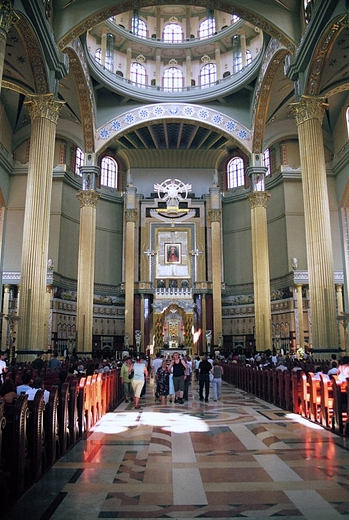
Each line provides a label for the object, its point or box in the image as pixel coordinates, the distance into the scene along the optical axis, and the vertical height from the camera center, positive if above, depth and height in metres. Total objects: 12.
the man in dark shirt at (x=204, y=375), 11.98 -0.86
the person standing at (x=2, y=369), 8.61 -0.57
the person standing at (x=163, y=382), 11.81 -1.04
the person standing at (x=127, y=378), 11.83 -0.92
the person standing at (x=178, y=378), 11.43 -0.90
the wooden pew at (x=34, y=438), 4.80 -1.02
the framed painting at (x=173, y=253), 35.00 +7.00
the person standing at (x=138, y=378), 10.70 -0.84
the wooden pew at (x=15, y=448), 4.20 -1.01
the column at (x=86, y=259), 24.22 +4.80
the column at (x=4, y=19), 10.80 +7.97
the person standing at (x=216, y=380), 11.96 -1.00
